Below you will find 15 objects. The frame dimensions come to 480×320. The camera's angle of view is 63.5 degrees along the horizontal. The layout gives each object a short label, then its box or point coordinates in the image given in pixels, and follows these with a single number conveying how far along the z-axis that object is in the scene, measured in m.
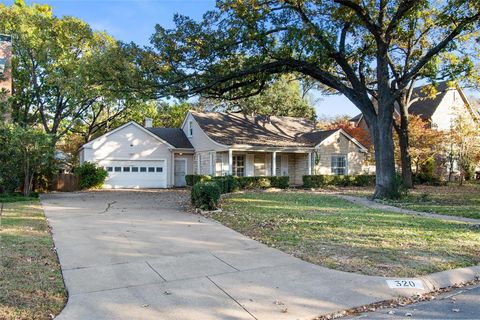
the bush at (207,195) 12.62
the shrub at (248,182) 20.17
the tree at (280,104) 38.53
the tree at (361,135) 30.28
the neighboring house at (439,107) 32.47
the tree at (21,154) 17.77
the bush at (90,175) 24.69
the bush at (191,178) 23.71
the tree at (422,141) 25.89
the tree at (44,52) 25.92
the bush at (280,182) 23.52
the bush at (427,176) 27.83
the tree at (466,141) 26.12
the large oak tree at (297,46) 16.16
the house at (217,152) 25.94
